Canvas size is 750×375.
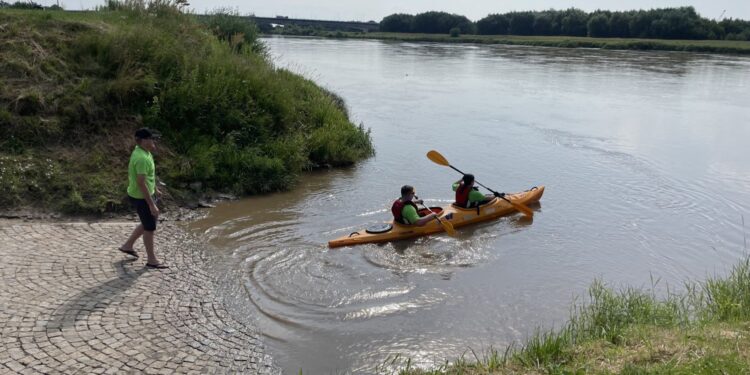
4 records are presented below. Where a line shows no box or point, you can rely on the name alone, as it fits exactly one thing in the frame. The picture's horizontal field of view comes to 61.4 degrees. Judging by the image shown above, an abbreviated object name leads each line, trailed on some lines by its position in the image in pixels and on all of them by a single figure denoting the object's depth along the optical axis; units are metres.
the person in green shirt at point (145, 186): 6.87
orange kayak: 9.24
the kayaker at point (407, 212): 9.51
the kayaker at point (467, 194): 10.46
